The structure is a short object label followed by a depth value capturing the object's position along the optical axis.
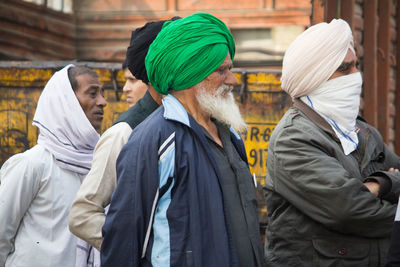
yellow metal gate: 10.07
